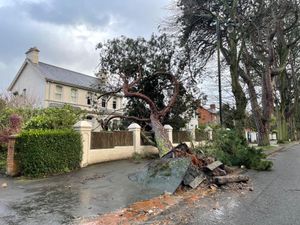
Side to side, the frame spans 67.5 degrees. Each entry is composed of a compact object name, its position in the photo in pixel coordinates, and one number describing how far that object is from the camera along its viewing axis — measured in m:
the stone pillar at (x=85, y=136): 9.52
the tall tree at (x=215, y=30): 13.74
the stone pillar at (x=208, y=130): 13.49
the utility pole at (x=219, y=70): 11.51
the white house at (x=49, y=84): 21.99
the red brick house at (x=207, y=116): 43.27
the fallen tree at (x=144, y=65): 15.28
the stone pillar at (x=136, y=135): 12.42
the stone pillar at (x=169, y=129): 14.52
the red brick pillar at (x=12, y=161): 8.26
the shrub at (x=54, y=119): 9.15
